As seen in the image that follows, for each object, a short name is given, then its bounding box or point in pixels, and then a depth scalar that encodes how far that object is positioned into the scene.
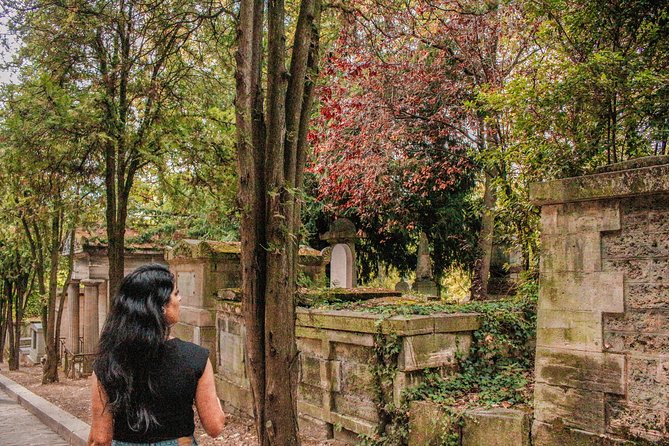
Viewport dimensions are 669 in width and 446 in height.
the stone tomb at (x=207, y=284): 9.17
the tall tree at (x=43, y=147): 7.89
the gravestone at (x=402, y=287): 14.99
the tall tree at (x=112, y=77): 8.29
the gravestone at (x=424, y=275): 15.52
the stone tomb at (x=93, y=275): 16.92
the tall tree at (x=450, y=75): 12.39
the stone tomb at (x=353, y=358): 5.72
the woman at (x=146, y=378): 2.64
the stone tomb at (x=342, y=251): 14.97
